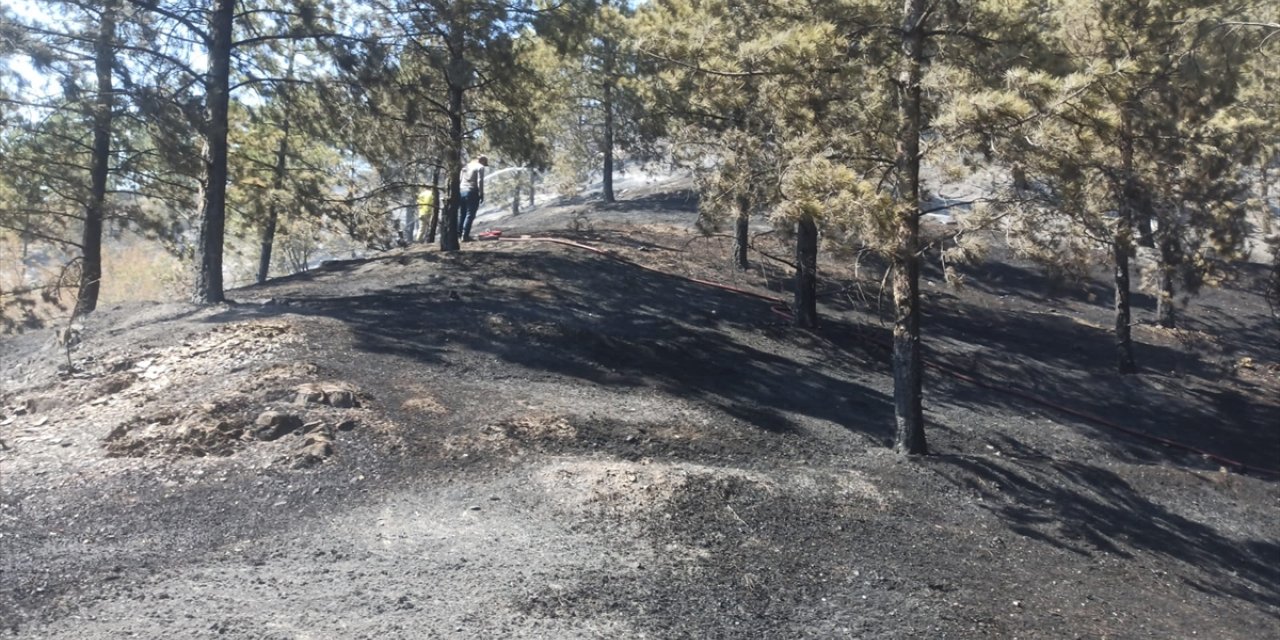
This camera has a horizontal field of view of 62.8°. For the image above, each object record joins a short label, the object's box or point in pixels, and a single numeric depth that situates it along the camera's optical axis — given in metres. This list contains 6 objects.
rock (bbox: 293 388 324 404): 8.25
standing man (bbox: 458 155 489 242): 15.36
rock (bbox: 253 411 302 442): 7.77
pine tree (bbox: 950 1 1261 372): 7.64
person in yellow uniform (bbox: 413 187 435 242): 18.62
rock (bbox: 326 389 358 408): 8.31
